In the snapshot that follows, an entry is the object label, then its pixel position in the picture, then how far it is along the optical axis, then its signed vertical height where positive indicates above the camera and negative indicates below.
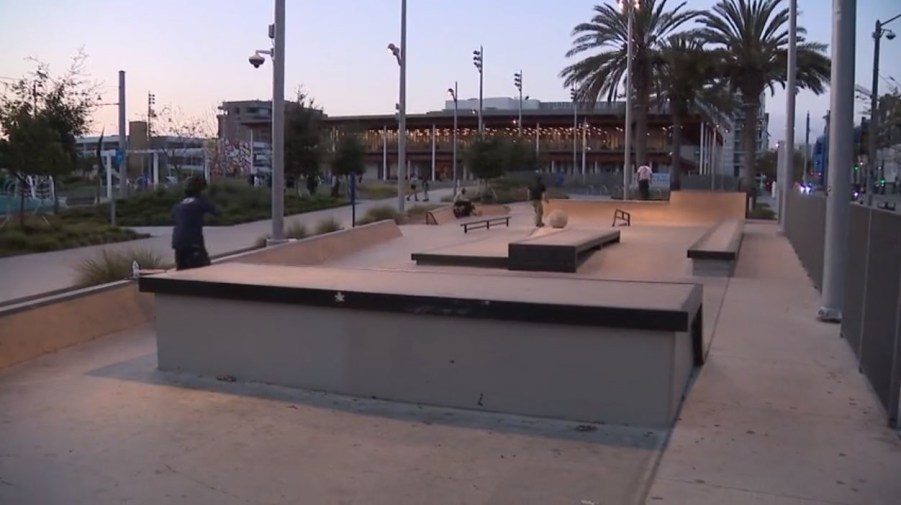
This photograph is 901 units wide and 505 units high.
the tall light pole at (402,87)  33.62 +3.57
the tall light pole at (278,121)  17.27 +1.15
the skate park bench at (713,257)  14.68 -1.22
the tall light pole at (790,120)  24.83 +1.88
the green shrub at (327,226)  23.34 -1.23
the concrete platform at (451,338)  6.39 -1.24
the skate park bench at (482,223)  26.09 -1.29
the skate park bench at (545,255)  15.23 -1.25
